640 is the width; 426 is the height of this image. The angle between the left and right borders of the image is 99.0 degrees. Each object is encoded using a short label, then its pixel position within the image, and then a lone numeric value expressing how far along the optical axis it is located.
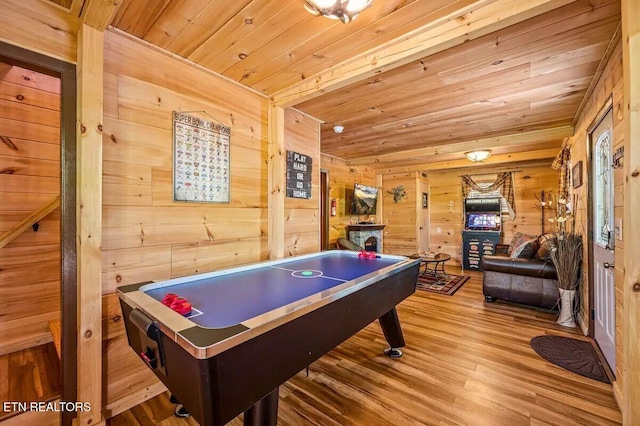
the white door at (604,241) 2.14
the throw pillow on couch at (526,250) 3.82
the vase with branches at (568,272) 3.05
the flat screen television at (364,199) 5.57
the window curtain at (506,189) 6.13
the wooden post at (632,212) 1.17
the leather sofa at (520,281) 3.44
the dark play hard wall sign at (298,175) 2.88
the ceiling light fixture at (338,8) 1.36
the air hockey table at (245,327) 0.89
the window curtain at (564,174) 3.88
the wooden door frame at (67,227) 1.53
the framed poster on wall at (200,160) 2.04
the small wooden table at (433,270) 4.89
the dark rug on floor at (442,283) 4.47
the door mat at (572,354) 2.19
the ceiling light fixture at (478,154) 4.30
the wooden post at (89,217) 1.54
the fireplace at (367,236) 5.57
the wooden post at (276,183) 2.62
